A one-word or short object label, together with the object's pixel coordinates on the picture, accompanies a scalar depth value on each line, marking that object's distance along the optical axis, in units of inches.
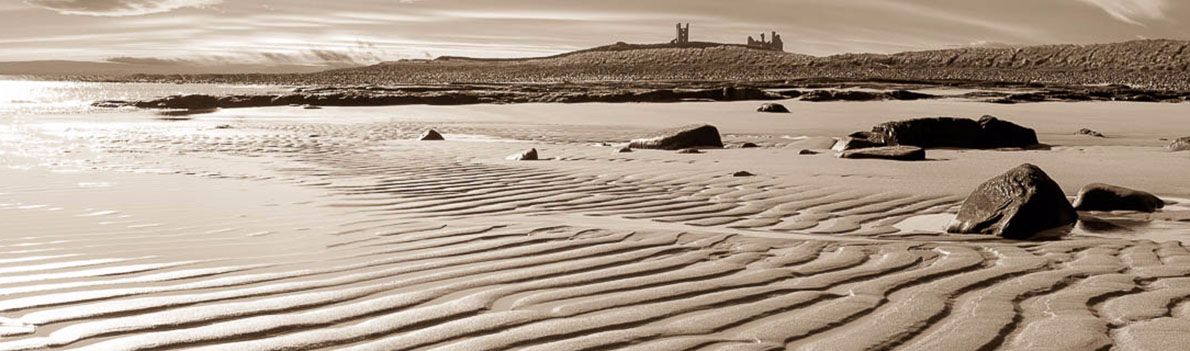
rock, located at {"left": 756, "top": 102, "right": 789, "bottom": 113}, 868.6
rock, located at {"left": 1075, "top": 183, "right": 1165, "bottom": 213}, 243.1
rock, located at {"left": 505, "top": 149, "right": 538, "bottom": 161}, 386.3
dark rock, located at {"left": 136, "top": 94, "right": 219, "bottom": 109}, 1087.5
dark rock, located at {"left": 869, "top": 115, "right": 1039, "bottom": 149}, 458.9
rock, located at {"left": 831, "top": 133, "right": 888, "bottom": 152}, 414.3
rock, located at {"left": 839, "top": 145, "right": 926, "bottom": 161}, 384.2
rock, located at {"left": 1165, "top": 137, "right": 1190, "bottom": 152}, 421.1
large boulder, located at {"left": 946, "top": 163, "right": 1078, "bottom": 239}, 206.4
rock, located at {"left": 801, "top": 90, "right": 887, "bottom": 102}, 1158.6
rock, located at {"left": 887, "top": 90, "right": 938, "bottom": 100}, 1248.4
